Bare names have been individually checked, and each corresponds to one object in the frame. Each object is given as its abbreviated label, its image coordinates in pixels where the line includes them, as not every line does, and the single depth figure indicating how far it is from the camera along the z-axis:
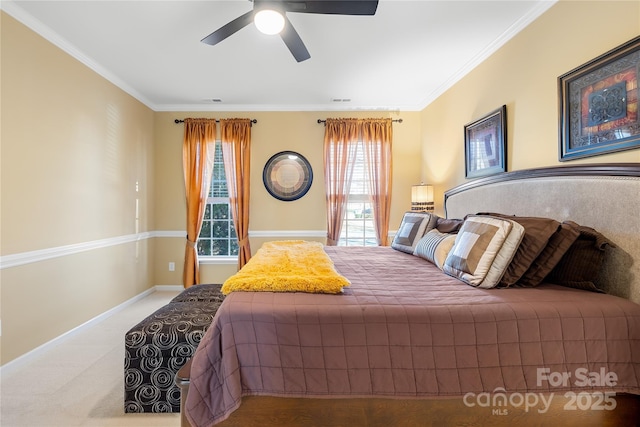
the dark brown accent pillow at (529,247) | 1.52
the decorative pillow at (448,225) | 2.43
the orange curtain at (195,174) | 4.12
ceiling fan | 1.72
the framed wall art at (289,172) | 4.19
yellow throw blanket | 1.39
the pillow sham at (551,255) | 1.49
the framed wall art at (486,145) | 2.50
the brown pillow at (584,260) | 1.48
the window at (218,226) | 4.29
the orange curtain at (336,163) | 4.14
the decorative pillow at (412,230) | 2.69
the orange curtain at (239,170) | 4.11
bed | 1.17
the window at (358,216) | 4.27
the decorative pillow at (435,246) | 2.05
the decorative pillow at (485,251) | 1.53
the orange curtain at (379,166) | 4.16
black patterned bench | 1.73
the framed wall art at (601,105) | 1.53
